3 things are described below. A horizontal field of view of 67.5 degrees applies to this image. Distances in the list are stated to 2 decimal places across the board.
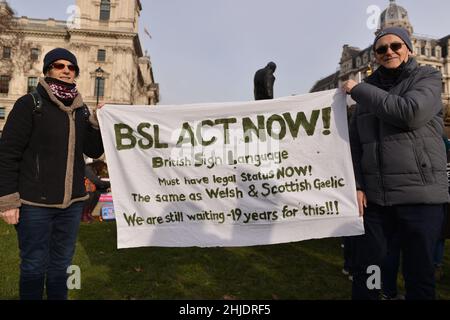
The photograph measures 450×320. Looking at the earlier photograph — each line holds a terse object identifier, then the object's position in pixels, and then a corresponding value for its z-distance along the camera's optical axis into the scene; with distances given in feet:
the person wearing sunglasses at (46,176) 8.73
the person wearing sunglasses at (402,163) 7.63
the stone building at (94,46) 169.48
